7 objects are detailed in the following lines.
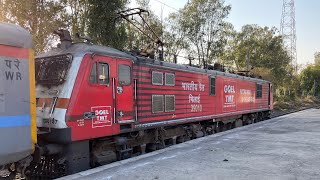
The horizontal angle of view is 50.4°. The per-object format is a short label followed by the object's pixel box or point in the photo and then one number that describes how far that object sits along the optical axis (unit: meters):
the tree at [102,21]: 17.92
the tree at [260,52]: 43.78
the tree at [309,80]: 63.59
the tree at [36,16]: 14.57
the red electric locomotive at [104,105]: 7.43
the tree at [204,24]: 33.94
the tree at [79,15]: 17.86
